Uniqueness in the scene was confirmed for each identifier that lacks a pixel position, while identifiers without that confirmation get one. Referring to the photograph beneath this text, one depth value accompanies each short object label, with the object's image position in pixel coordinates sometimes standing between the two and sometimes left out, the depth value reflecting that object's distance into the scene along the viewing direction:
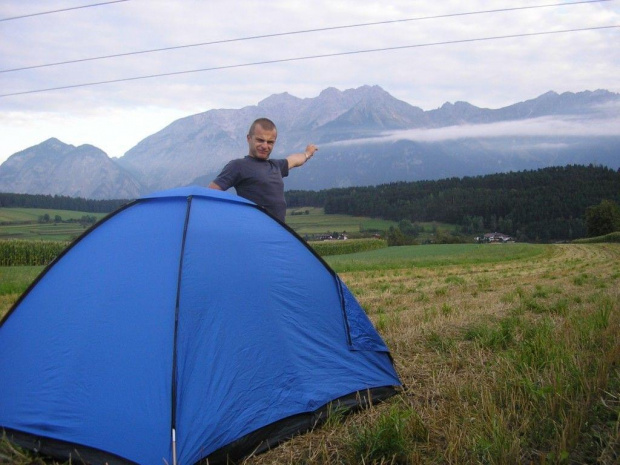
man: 5.62
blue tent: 3.68
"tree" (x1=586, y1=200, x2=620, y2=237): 82.50
